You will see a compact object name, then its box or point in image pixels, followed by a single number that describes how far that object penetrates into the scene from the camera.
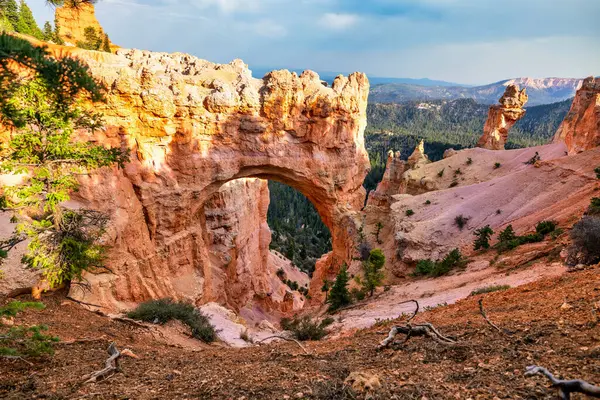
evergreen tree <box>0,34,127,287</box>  8.45
